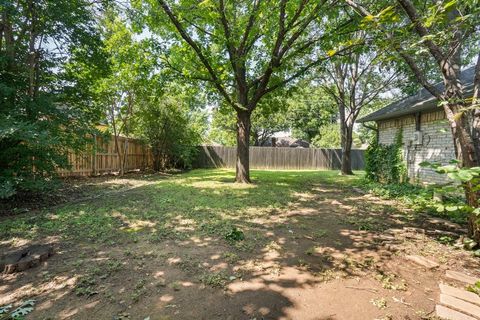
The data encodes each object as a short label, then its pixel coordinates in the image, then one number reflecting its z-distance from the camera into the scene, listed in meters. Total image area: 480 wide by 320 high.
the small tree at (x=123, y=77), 8.33
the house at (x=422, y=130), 7.09
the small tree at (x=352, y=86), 12.50
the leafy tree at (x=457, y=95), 3.10
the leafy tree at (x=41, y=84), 4.75
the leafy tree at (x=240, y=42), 7.15
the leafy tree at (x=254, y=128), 26.70
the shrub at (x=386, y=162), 8.65
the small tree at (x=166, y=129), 12.98
